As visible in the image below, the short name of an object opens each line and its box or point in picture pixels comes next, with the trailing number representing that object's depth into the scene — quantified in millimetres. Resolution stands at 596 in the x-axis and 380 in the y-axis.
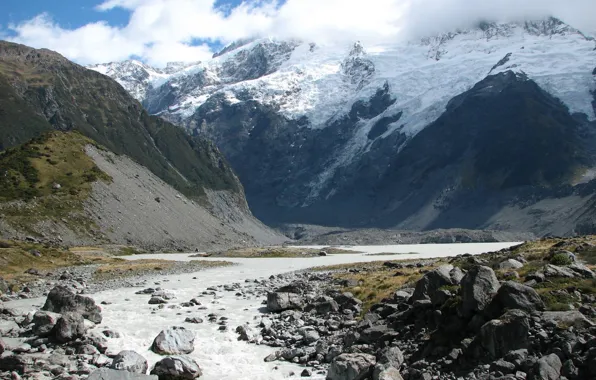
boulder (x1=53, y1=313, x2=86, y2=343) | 31141
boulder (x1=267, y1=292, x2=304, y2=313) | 44791
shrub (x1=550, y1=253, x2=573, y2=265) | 36719
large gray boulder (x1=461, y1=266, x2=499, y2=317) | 26609
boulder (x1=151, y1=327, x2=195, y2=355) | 31759
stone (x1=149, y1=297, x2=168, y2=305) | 47500
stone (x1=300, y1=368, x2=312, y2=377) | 27802
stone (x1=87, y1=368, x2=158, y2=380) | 23441
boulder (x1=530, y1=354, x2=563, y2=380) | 20719
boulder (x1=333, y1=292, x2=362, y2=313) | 41812
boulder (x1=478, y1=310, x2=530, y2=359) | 23203
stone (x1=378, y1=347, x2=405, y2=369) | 25844
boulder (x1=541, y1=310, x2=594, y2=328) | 22984
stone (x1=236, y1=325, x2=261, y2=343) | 35406
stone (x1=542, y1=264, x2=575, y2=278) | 29859
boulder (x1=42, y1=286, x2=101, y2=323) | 37219
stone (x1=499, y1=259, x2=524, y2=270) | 39438
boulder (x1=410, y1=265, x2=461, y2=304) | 32000
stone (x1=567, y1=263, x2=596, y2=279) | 29692
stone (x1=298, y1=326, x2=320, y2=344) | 33781
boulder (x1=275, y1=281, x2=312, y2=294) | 49969
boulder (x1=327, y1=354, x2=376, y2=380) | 25594
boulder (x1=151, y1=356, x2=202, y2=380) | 26922
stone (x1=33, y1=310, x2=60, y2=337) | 32156
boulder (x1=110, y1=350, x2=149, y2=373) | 26781
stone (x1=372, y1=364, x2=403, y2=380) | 23188
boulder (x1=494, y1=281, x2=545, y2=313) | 25125
